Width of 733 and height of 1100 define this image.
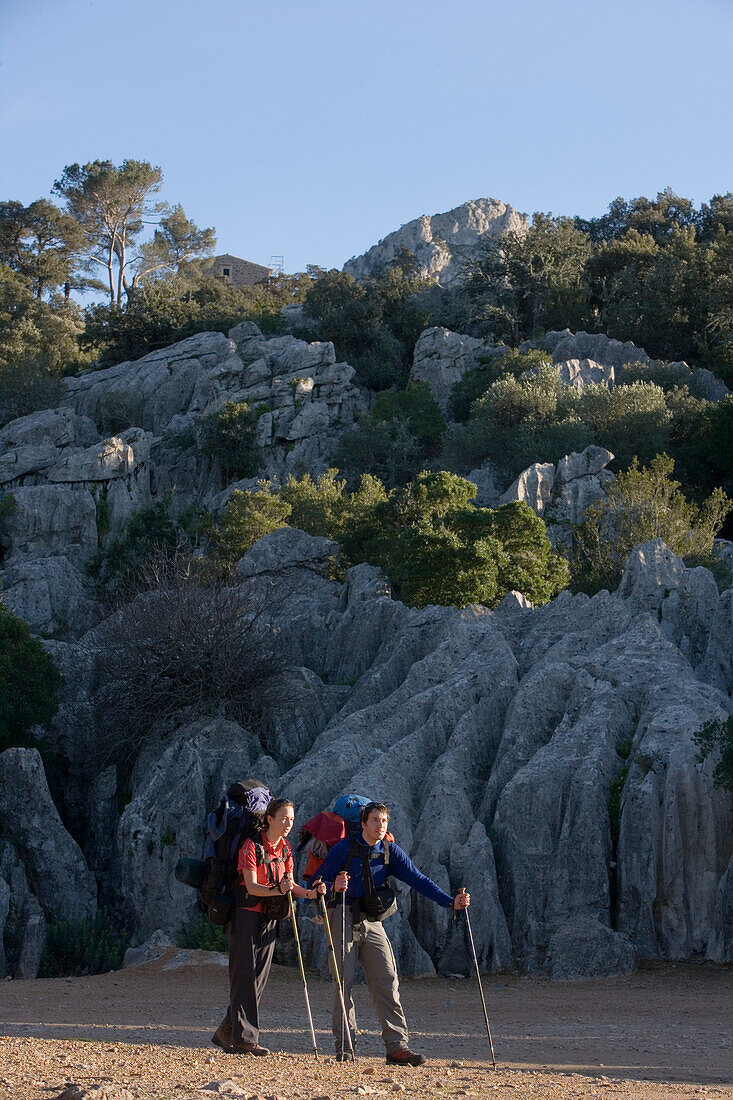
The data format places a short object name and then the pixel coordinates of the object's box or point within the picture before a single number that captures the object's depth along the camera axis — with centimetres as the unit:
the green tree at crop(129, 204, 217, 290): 6912
